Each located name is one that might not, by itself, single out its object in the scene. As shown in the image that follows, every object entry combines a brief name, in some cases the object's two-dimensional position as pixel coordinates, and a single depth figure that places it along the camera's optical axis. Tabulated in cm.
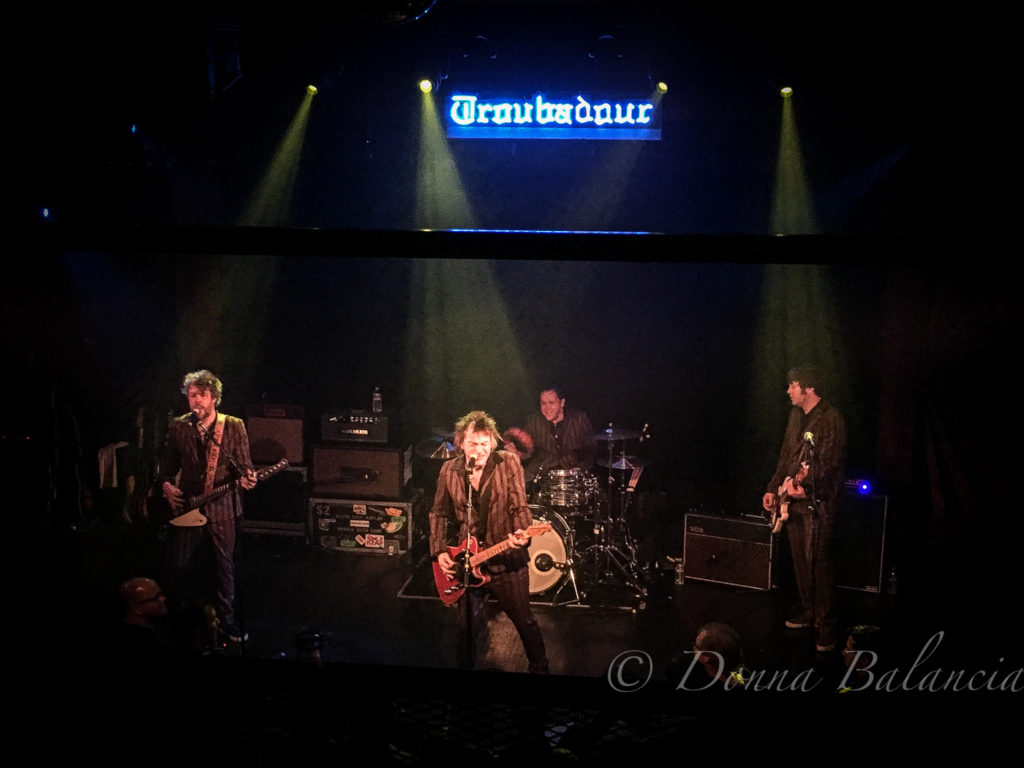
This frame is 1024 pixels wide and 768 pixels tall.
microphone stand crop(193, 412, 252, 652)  561
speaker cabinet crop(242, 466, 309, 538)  812
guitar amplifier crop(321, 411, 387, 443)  804
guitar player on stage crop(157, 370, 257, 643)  563
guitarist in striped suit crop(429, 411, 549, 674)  480
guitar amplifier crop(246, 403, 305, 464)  817
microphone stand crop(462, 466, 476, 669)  473
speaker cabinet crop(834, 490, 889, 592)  694
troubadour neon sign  777
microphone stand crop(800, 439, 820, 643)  572
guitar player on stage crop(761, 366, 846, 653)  569
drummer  785
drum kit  655
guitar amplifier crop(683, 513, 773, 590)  698
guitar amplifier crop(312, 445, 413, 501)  793
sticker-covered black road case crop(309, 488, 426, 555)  783
